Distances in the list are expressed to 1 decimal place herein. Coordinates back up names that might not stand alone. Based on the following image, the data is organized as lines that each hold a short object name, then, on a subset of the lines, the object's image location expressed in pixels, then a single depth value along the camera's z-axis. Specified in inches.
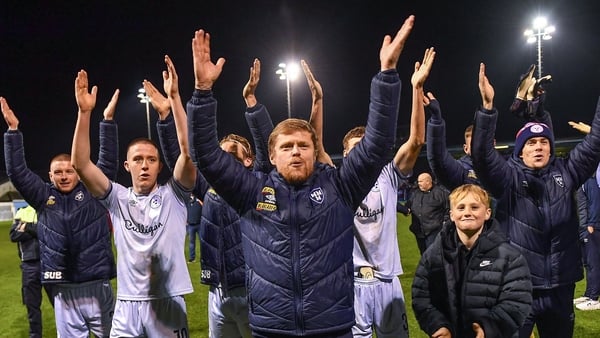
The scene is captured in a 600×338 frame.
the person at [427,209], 317.1
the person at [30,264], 234.8
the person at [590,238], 277.9
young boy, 123.5
